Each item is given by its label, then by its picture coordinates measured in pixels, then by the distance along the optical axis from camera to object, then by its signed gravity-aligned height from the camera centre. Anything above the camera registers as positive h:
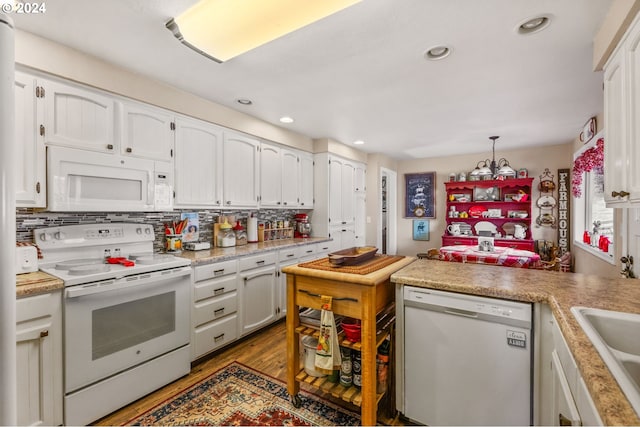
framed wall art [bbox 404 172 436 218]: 5.86 +0.38
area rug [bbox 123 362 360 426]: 1.76 -1.25
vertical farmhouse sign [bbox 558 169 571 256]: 4.57 +0.02
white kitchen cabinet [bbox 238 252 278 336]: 2.79 -0.77
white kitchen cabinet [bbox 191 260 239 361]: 2.37 -0.80
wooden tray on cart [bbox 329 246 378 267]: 1.85 -0.28
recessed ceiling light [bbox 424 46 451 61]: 1.91 +1.09
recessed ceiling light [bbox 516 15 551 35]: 1.62 +1.08
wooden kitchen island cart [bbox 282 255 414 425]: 1.59 -0.53
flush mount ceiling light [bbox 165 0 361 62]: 1.54 +1.10
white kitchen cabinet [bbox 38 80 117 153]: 1.87 +0.68
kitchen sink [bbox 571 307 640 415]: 0.92 -0.44
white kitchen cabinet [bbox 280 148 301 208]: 3.79 +0.49
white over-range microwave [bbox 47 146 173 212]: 1.89 +0.24
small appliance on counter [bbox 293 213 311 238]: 4.20 -0.19
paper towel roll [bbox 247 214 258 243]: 3.51 -0.18
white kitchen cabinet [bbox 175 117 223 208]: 2.62 +0.48
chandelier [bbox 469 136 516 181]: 4.15 +0.61
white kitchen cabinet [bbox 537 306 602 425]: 0.83 -0.60
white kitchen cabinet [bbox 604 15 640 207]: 1.25 +0.43
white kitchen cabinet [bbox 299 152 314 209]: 4.09 +0.49
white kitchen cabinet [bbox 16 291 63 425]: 1.50 -0.77
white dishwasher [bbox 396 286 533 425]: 1.39 -0.76
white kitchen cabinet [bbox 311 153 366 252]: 4.24 +0.18
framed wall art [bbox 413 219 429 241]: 5.92 -0.32
